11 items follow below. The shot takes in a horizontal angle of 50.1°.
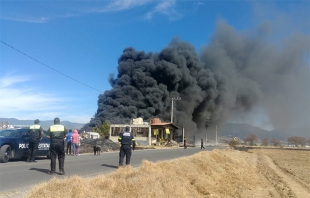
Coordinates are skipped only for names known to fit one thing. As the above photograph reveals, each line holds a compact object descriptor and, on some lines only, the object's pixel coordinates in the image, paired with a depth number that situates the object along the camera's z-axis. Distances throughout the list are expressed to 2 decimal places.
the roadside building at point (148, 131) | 47.12
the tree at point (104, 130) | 49.39
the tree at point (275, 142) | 102.39
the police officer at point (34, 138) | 12.99
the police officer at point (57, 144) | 9.57
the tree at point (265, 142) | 96.80
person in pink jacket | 18.83
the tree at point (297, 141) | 116.88
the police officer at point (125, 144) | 11.48
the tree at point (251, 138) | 93.15
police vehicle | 12.79
